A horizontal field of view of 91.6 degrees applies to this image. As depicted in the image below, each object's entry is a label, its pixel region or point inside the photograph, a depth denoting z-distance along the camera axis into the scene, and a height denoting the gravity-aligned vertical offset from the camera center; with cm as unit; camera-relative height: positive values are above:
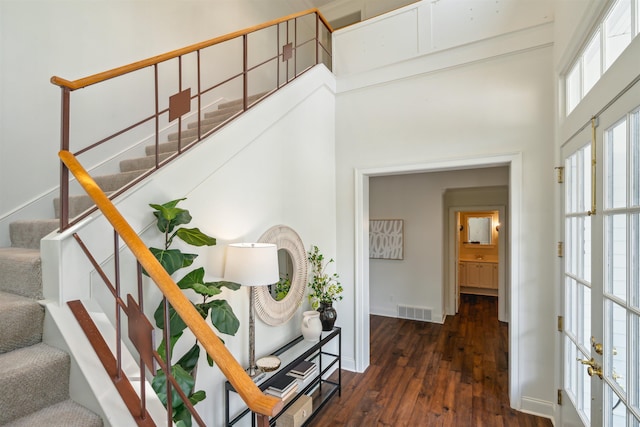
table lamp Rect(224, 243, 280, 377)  198 -33
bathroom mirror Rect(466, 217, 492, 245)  791 -40
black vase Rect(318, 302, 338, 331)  304 -100
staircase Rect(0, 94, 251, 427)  113 -58
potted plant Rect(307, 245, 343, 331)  305 -79
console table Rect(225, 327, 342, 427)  214 -139
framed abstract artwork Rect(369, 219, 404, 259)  571 -46
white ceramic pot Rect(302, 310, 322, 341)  277 -102
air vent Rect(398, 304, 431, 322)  544 -176
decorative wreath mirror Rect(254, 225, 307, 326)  253 -63
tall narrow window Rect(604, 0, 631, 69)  139 +89
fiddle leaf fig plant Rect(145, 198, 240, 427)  160 -40
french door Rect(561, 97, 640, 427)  130 -29
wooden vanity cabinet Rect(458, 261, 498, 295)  747 -151
